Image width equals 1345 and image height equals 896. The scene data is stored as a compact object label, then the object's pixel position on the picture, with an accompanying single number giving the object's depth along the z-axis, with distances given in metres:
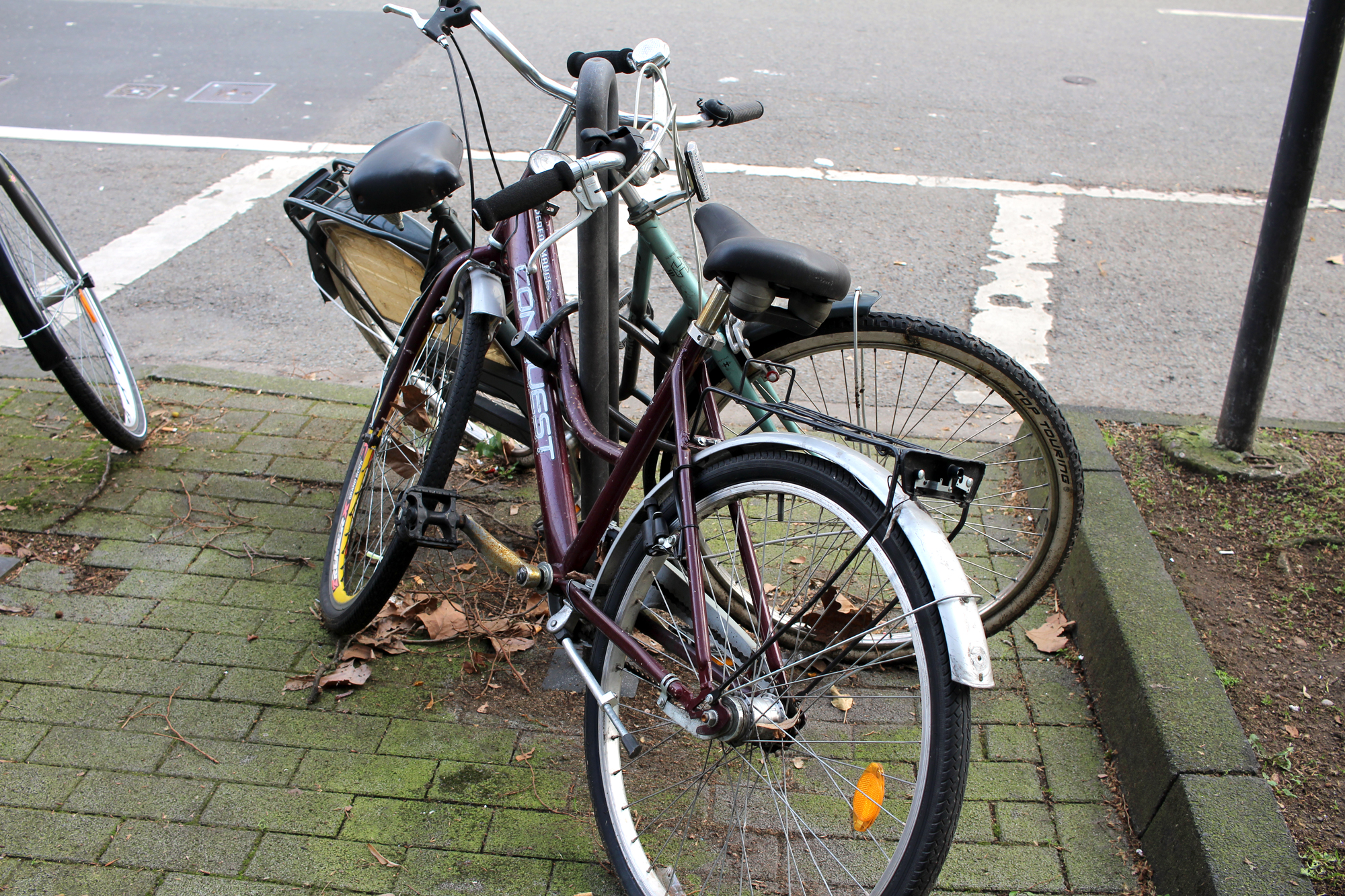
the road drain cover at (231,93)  8.03
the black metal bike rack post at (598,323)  2.56
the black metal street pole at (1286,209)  3.15
